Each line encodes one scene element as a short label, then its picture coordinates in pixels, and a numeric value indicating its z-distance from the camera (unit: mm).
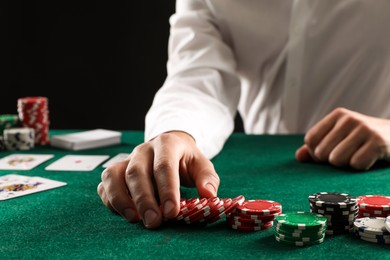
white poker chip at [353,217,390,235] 667
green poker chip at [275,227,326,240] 663
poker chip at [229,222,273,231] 707
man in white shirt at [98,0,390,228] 964
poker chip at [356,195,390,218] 724
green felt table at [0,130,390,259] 659
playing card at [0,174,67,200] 847
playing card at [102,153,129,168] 995
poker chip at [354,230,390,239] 664
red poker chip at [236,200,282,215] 706
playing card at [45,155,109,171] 975
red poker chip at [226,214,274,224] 704
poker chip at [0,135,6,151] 1136
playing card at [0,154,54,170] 997
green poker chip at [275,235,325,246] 668
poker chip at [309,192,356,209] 702
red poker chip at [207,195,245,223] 717
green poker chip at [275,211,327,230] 665
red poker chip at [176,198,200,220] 717
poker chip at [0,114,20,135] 1203
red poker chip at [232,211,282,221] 703
